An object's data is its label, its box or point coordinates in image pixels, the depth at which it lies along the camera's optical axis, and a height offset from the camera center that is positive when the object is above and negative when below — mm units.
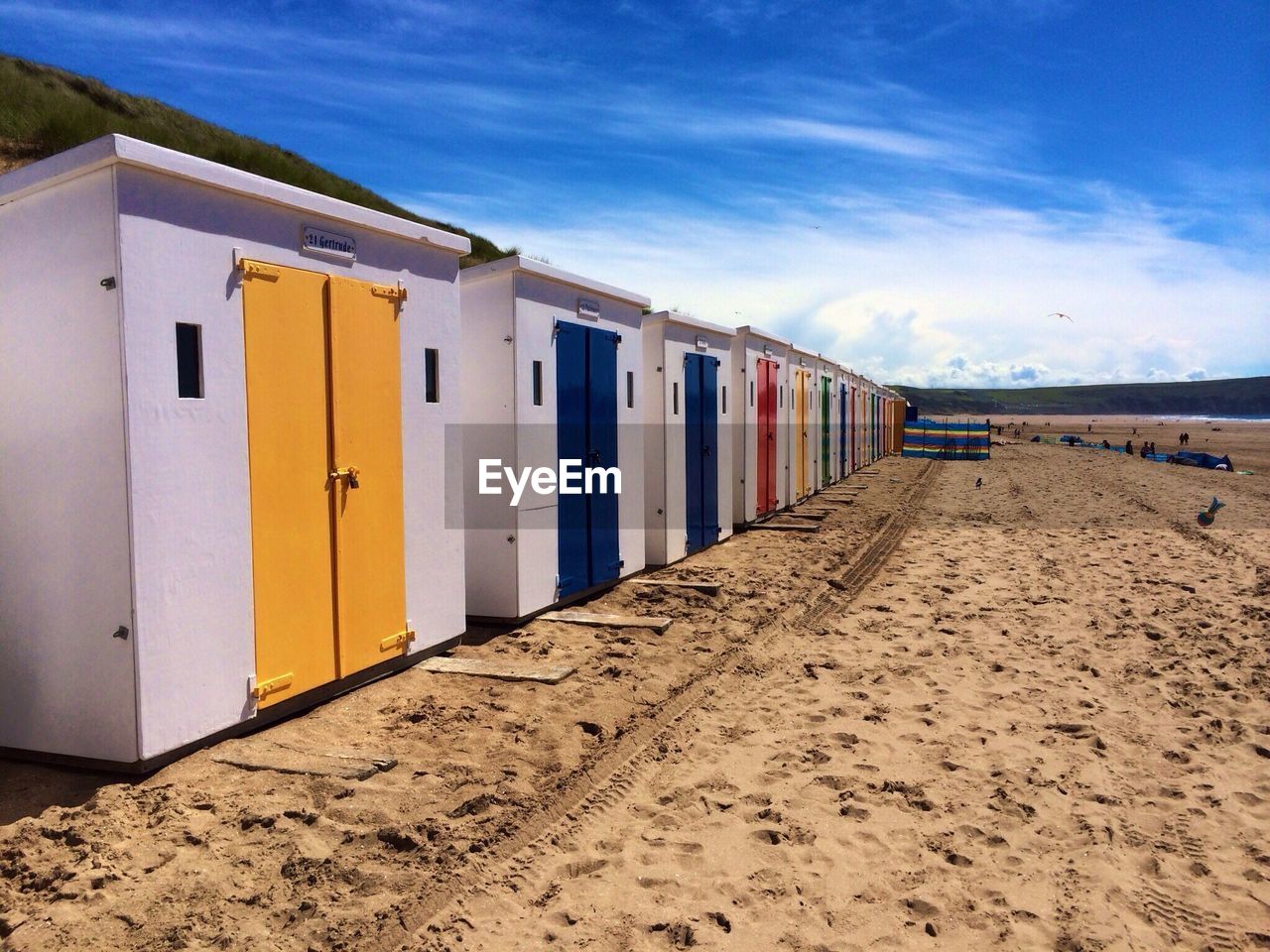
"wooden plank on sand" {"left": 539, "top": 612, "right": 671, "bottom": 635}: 6777 -1564
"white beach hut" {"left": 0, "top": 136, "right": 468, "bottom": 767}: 3684 -47
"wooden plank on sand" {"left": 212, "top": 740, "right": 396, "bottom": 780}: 3855 -1573
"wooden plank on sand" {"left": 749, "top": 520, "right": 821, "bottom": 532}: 12203 -1396
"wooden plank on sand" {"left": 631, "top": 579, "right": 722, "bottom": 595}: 7985 -1501
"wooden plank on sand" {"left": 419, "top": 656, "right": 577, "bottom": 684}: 5379 -1581
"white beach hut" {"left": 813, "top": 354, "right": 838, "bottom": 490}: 17250 +294
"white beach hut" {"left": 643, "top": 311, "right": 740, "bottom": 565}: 9062 +10
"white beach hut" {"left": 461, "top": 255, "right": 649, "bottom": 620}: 6473 +63
